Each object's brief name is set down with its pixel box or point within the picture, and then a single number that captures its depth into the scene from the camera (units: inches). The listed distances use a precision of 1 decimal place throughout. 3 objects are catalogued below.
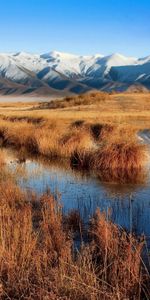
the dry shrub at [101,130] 1077.3
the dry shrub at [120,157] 704.4
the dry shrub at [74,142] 824.3
